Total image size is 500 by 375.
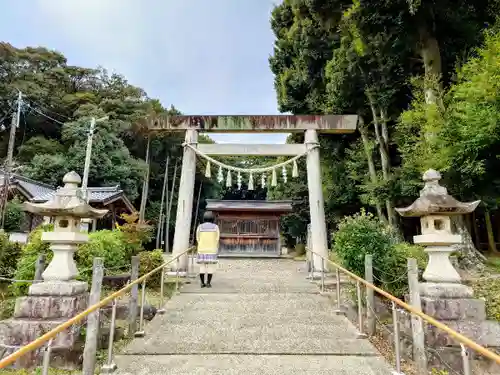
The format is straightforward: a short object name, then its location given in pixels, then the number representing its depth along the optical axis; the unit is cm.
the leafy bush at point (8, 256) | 926
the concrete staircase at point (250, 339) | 430
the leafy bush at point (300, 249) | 2385
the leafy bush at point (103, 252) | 844
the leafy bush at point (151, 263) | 908
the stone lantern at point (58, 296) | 539
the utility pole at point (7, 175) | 1468
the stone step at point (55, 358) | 531
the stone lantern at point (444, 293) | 527
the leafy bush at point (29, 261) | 779
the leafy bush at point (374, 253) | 745
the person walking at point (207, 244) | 827
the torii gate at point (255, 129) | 1133
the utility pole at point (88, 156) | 1794
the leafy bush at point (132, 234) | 1054
